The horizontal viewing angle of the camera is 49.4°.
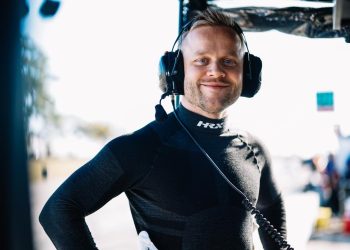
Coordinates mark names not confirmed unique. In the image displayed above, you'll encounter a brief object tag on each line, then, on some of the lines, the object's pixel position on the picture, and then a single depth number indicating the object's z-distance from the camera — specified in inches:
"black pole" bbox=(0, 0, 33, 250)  23.4
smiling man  43.4
